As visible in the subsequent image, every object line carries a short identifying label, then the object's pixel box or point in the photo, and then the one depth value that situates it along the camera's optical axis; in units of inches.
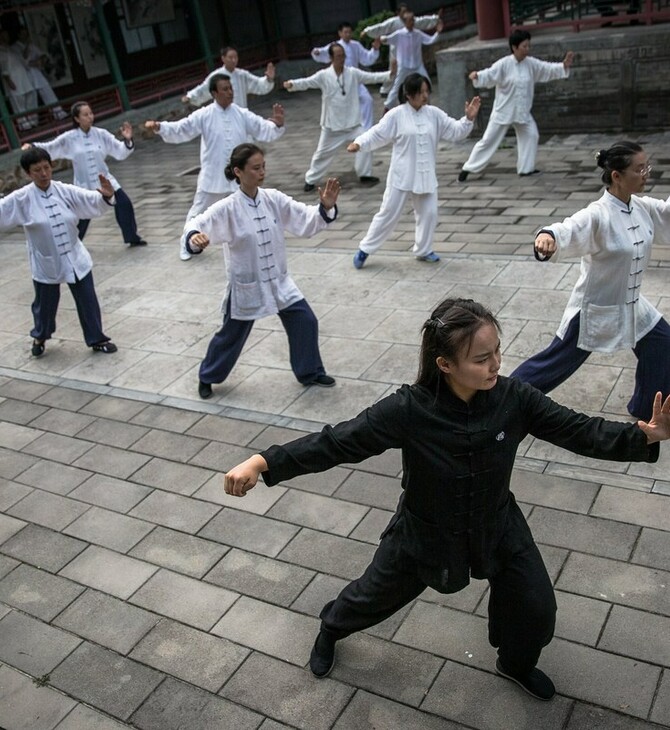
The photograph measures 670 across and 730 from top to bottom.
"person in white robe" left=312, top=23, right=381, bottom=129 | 471.1
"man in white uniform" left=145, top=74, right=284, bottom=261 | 339.9
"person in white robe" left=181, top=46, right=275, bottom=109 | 403.2
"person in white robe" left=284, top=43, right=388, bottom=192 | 411.8
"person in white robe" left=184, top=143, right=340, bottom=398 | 208.4
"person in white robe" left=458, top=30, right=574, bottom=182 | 390.9
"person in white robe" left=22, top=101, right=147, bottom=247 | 344.2
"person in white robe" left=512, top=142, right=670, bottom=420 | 162.7
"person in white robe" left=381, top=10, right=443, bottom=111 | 530.9
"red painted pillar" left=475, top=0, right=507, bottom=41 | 467.8
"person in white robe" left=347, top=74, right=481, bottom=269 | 291.1
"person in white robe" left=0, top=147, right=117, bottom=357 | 248.5
